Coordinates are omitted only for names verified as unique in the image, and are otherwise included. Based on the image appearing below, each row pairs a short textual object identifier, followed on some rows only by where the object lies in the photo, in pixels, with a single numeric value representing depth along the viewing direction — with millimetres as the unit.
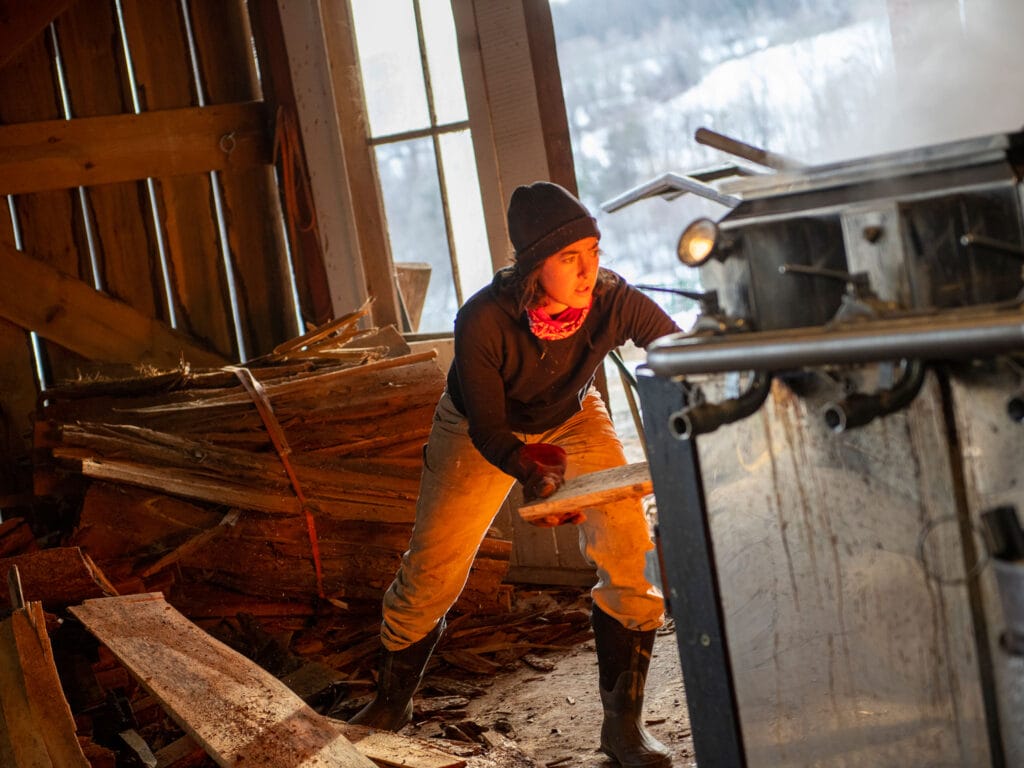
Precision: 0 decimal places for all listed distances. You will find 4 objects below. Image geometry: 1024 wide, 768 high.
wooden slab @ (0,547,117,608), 3963
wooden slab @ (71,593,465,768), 2975
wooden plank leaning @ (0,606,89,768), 3088
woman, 3332
